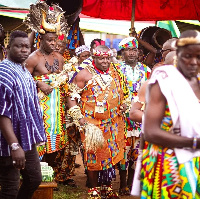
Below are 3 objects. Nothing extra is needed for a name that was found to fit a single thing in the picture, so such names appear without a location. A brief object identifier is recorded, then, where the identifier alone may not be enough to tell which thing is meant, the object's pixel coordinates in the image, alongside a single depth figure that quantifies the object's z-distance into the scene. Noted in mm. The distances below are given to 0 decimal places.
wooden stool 5031
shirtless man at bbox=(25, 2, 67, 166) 5949
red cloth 10141
